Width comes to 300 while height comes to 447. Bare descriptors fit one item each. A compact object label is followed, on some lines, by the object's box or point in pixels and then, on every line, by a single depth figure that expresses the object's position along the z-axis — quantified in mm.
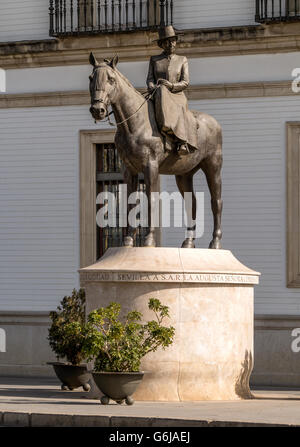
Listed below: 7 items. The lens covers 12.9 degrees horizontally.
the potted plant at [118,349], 17891
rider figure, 19797
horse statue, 19141
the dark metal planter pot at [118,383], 17891
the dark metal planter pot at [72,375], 21641
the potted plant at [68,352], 21547
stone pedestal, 19078
